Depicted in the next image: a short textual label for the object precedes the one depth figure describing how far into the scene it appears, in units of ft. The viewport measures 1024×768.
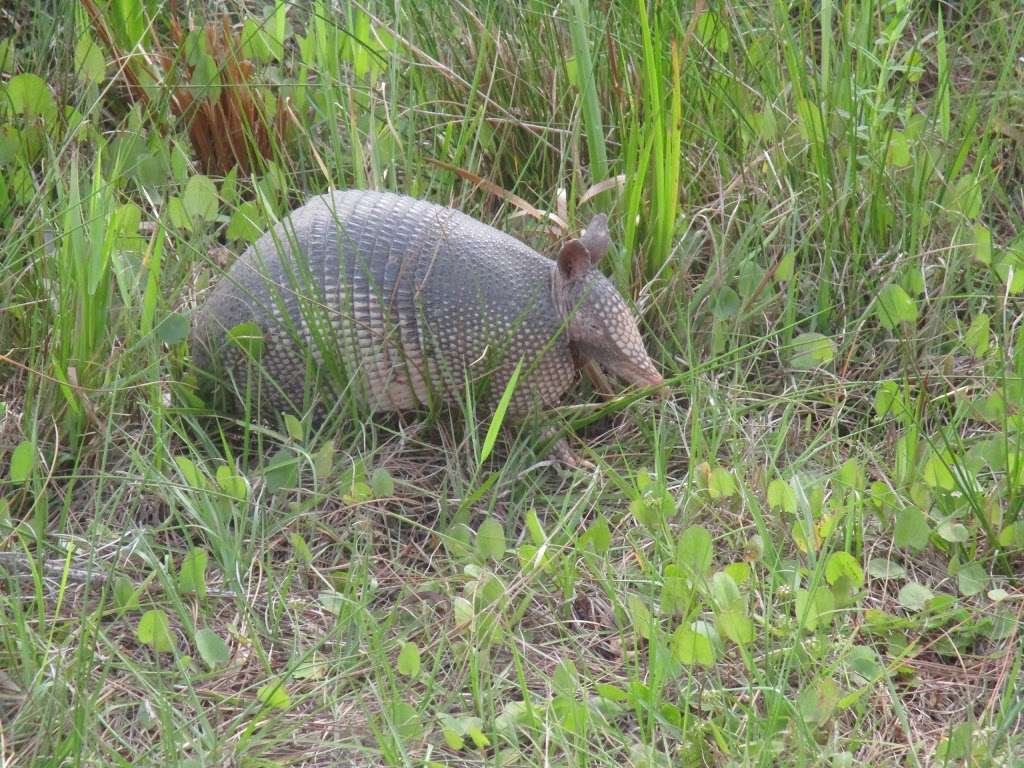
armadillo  22.24
